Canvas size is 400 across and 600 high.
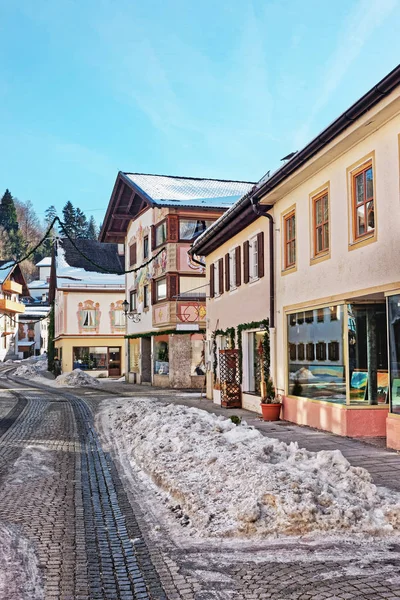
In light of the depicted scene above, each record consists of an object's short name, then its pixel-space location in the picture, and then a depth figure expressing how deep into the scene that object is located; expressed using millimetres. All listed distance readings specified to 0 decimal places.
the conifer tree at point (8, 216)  132250
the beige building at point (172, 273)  31953
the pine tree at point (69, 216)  133375
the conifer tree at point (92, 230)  147675
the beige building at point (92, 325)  47062
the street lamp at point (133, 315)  38225
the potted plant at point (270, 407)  16344
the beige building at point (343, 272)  11430
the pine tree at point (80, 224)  137100
